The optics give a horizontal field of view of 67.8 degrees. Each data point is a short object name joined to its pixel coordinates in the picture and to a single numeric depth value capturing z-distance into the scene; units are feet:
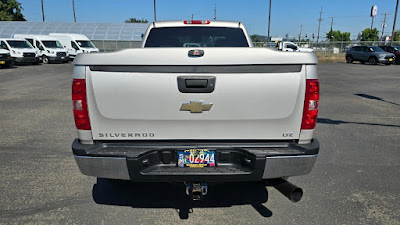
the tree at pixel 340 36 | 400.26
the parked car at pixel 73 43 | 96.37
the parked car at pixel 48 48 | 87.25
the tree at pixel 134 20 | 353.10
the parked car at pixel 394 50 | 88.22
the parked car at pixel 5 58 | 67.16
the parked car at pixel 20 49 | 75.51
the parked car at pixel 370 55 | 83.05
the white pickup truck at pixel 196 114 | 8.18
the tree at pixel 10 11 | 219.02
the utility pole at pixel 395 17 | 112.57
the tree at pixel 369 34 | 306.80
